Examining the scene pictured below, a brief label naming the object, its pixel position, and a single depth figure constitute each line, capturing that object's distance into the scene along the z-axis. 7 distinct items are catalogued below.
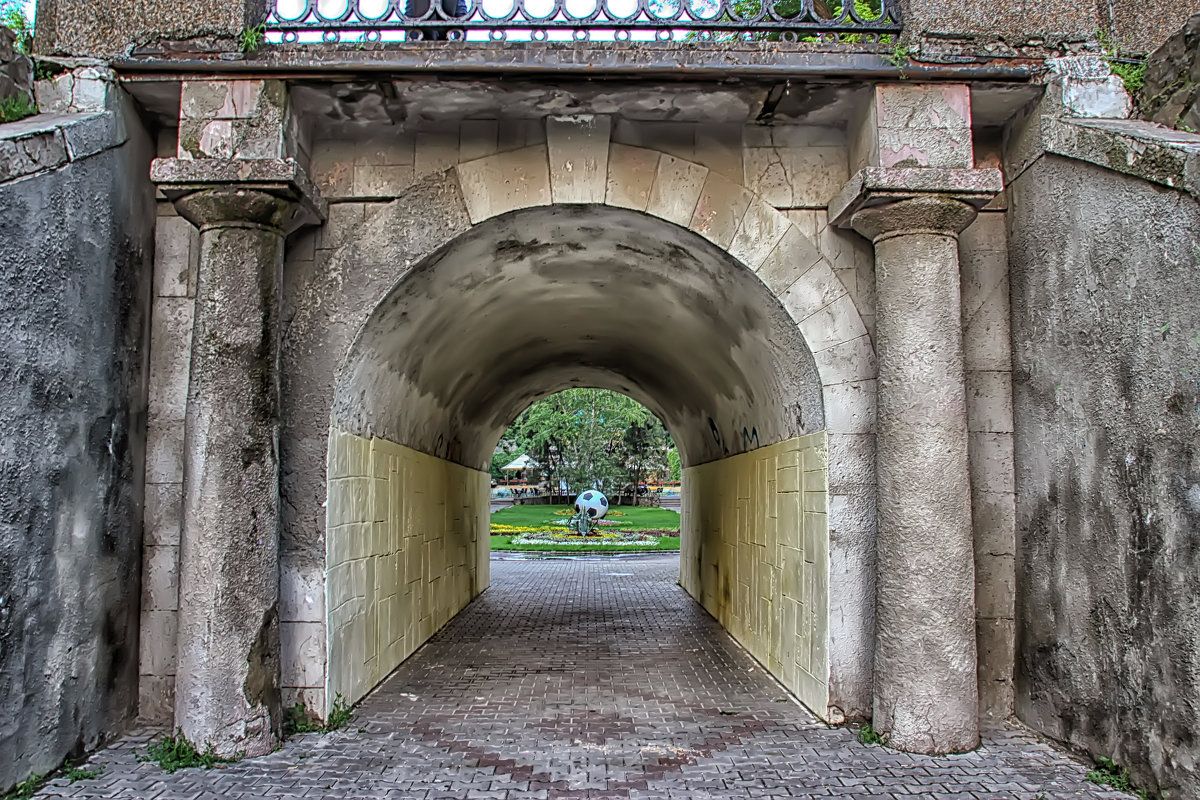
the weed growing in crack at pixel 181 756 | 4.95
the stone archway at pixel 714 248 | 5.78
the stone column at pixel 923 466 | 5.19
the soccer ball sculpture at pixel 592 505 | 26.36
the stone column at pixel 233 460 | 5.11
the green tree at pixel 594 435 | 31.62
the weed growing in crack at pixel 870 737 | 5.31
